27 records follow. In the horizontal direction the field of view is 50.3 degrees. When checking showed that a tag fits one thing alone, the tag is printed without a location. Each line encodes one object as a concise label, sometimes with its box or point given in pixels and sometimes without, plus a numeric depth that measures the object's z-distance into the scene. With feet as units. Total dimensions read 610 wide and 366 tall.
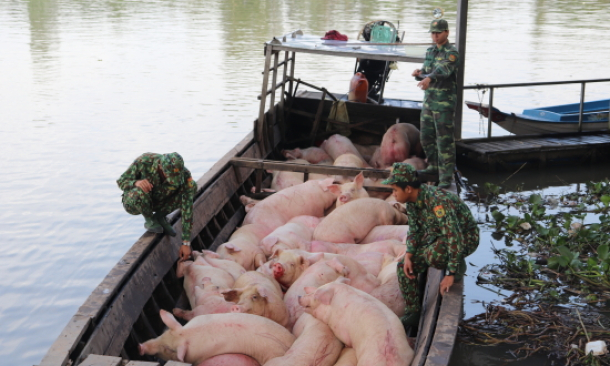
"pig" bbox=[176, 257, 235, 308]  17.48
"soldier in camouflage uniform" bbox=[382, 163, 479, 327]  14.69
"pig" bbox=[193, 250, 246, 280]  18.38
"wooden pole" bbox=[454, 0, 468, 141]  33.88
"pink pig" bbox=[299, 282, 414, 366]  13.08
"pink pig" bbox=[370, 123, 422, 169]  28.96
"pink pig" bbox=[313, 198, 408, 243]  21.01
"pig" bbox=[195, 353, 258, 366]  13.87
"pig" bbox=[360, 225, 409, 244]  20.77
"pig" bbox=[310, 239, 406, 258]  19.67
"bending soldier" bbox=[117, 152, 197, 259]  17.87
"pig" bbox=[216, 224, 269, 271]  19.29
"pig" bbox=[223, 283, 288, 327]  15.34
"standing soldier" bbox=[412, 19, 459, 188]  24.57
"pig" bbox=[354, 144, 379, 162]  32.81
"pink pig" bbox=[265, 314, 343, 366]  13.60
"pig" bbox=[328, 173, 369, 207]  23.22
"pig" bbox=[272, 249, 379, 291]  17.66
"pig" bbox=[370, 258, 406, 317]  16.88
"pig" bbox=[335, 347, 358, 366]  13.74
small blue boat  38.88
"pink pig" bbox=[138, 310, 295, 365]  13.97
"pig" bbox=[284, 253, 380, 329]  16.72
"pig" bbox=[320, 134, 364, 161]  30.94
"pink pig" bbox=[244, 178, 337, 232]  22.71
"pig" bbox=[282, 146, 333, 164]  31.24
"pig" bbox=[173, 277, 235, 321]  16.03
